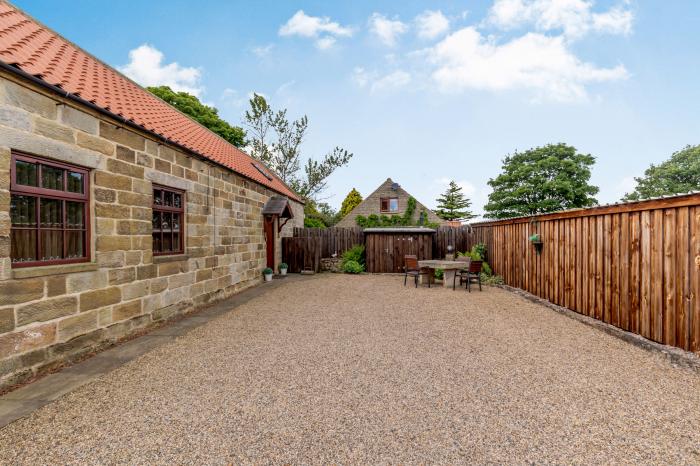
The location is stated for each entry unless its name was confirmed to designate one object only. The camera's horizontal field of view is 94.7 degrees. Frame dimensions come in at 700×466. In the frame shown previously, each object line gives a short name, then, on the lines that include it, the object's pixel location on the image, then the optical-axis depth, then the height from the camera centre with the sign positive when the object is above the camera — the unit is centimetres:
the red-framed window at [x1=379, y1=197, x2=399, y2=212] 2814 +249
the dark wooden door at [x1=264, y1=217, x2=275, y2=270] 1288 -39
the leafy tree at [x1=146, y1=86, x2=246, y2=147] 2122 +862
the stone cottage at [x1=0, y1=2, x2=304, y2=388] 363 +43
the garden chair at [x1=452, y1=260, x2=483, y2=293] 987 -124
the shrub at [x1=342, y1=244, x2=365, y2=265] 1502 -104
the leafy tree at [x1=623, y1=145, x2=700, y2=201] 2706 +488
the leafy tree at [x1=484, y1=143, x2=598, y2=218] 2841 +443
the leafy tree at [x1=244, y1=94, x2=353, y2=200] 2661 +692
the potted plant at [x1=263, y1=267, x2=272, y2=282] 1205 -148
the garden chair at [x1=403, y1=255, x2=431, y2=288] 1082 -127
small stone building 2803 +255
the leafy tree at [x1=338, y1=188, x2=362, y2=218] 3988 +405
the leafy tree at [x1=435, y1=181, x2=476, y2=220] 4278 +359
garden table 1016 -109
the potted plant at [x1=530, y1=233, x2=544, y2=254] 817 -25
